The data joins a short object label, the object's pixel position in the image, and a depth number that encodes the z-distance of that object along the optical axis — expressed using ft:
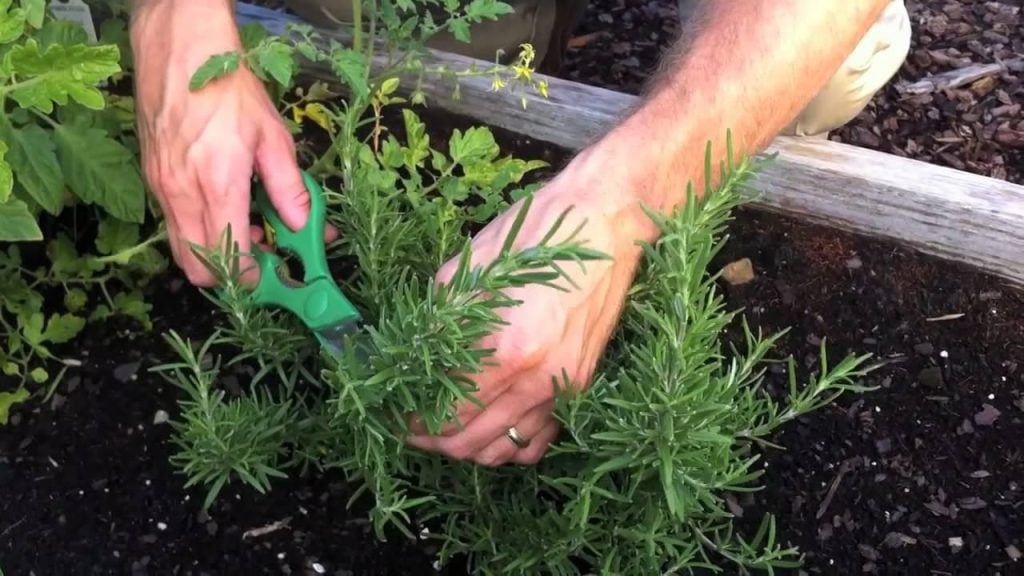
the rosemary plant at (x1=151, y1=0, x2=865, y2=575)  3.29
